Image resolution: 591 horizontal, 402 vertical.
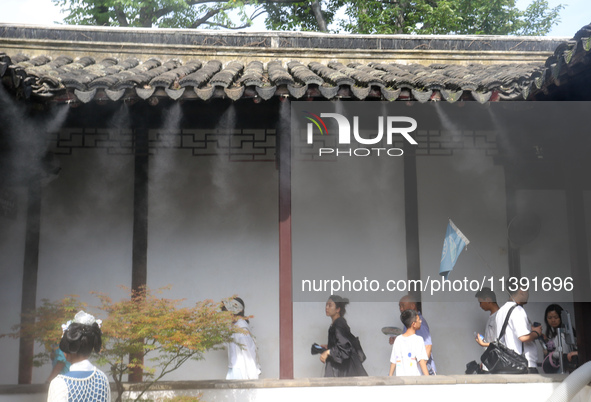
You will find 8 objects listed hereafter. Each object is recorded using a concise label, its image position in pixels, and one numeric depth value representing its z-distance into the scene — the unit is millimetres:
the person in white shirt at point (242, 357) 7277
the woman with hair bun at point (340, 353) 7266
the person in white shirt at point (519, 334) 6680
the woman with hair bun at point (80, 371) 4477
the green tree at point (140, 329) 5891
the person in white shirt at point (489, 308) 7043
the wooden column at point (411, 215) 7785
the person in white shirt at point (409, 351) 6691
